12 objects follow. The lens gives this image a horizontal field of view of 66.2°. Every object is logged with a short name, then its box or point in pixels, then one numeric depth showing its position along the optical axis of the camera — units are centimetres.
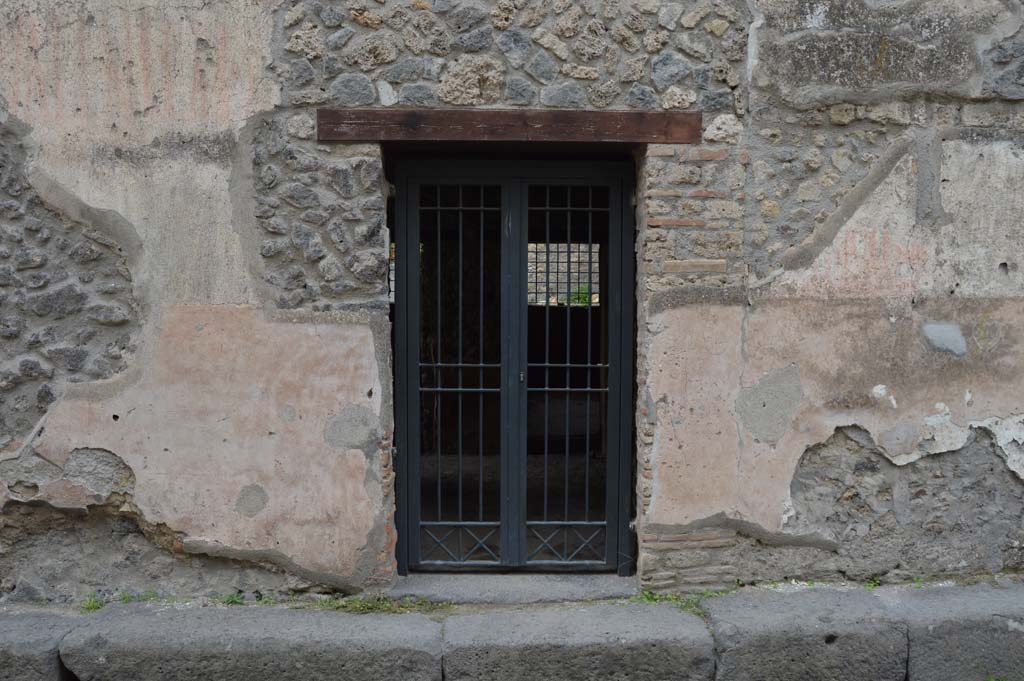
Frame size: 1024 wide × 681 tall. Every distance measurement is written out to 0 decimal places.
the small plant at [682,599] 379
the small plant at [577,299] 824
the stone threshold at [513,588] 387
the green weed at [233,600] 381
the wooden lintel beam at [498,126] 369
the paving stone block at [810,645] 351
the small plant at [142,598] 380
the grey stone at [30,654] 342
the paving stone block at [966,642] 357
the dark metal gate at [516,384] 399
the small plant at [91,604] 374
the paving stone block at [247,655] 345
